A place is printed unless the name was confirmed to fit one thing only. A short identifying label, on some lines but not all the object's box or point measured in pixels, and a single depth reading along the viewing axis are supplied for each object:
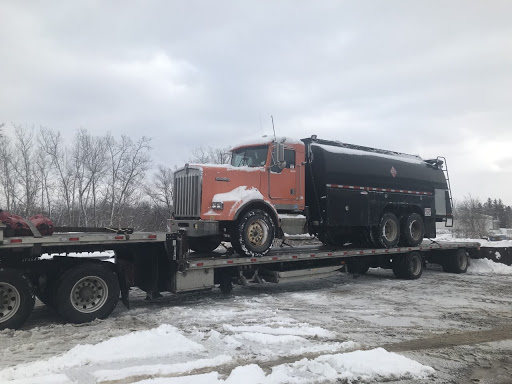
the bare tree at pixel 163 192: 45.66
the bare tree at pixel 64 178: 37.59
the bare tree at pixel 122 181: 38.56
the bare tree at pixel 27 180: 34.12
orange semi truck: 8.77
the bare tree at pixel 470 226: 48.09
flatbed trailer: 6.22
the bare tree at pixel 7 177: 33.50
